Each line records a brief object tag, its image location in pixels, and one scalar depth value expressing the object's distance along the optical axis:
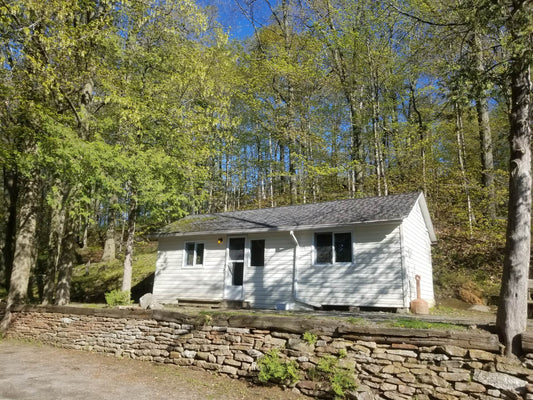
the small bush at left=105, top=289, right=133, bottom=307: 10.43
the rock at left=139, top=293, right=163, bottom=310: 9.24
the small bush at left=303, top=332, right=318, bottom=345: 5.94
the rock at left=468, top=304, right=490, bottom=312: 10.84
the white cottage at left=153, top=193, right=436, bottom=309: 10.23
